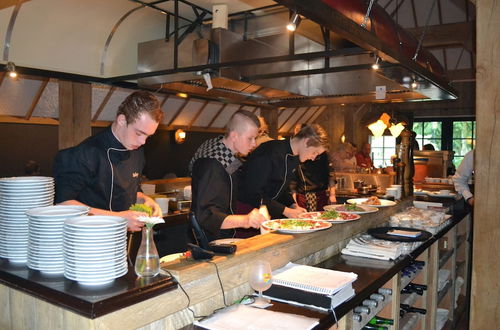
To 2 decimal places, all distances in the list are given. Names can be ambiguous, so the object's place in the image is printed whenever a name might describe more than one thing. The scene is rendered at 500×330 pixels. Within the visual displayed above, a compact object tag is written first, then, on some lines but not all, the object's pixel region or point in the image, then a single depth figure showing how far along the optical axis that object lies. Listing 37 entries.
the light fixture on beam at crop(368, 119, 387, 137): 6.36
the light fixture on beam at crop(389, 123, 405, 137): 6.02
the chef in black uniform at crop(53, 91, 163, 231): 2.50
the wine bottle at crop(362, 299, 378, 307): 2.43
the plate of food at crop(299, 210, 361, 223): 3.09
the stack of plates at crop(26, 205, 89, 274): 1.66
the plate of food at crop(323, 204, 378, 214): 3.50
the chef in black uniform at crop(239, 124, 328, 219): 3.59
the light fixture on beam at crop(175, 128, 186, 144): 9.73
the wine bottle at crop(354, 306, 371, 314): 2.36
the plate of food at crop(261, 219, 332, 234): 2.58
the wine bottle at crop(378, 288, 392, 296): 2.65
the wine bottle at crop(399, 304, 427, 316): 3.06
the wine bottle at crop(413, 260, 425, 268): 3.31
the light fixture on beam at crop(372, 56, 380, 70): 3.37
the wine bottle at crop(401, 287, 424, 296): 3.27
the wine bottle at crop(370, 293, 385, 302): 2.52
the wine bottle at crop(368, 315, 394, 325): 2.62
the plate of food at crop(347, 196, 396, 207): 3.96
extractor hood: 3.83
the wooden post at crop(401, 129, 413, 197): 4.61
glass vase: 1.67
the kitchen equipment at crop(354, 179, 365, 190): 5.70
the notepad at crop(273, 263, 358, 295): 1.96
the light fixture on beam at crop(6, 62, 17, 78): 4.79
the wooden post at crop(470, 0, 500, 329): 2.23
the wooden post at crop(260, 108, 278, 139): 10.77
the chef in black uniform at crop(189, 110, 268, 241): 2.72
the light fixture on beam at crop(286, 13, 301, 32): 2.50
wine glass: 1.90
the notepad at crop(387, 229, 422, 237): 3.20
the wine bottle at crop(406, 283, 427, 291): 3.28
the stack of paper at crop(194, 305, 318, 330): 1.68
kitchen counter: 1.46
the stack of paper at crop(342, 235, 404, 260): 2.75
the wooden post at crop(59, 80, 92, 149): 5.89
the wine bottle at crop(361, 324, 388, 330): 2.56
